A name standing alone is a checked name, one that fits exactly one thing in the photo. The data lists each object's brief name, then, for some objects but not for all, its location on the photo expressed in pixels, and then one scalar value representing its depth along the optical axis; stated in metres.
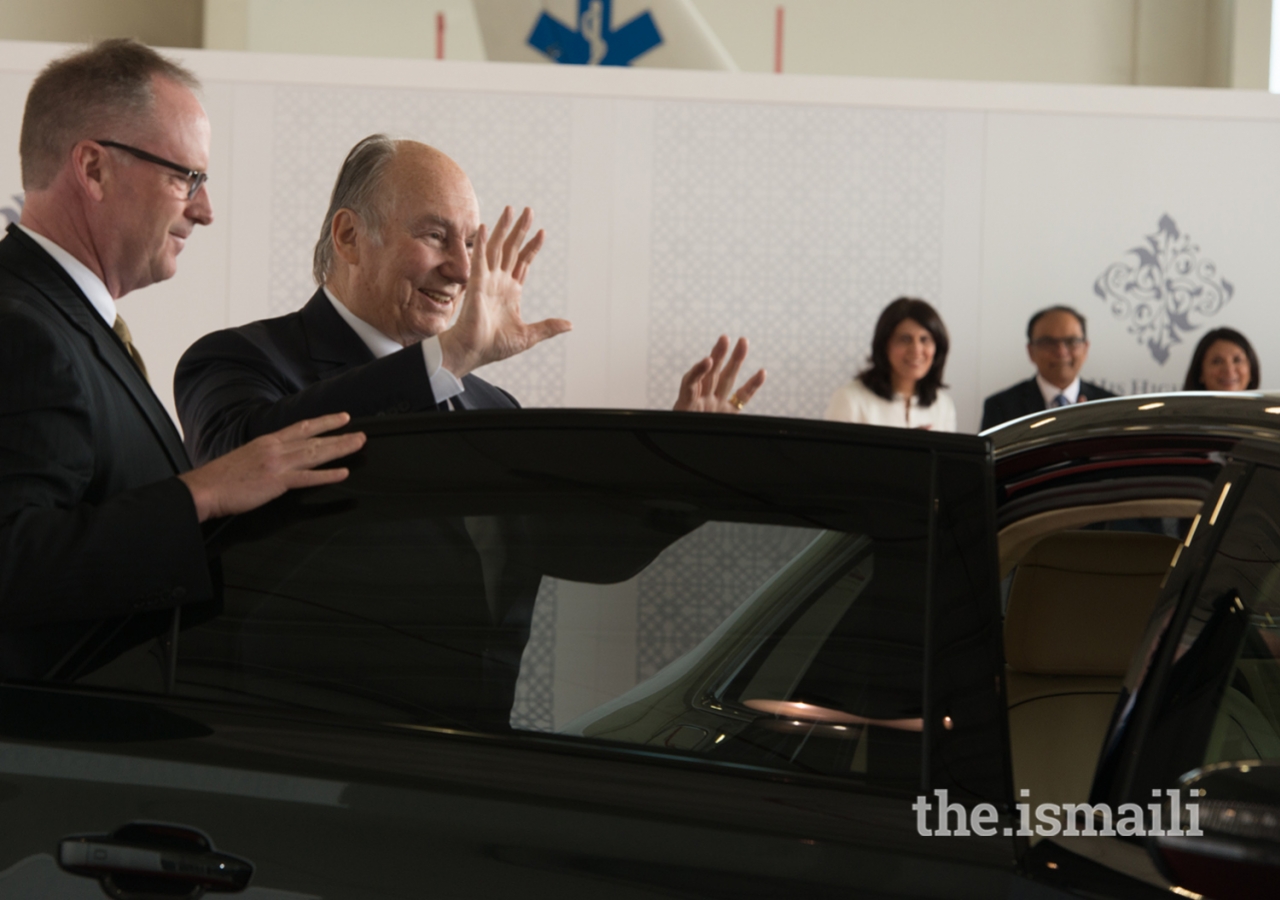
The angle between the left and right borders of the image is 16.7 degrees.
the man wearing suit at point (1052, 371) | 7.56
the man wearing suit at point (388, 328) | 4.65
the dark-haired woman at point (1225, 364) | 7.37
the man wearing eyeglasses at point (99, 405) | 4.32
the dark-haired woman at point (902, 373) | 7.56
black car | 3.81
